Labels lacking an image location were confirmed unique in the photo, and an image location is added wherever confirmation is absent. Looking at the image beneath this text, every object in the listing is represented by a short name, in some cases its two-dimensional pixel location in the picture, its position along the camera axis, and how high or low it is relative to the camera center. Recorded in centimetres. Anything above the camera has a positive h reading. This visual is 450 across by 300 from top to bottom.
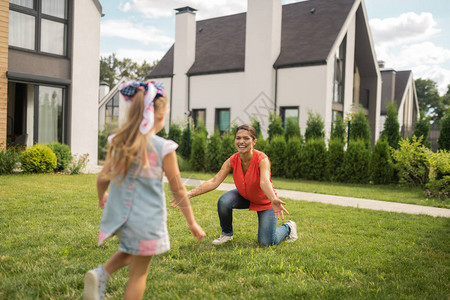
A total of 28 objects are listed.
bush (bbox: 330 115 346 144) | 1461 +31
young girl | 258 -31
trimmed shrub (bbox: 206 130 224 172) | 1606 -68
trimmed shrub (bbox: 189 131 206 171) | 1638 -72
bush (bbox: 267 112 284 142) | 1595 +41
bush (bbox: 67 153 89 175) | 1303 -114
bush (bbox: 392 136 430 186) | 1125 -57
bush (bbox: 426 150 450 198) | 976 -78
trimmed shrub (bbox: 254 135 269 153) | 1517 -28
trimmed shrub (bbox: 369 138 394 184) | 1291 -76
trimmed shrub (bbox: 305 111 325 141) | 1523 +37
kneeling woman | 489 -69
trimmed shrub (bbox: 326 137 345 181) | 1391 -67
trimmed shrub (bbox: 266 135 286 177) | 1490 -61
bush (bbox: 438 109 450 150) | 1266 +28
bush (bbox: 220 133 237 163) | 1573 -44
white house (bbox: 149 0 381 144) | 1972 +382
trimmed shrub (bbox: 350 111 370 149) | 1455 +44
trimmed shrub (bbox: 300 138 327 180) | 1420 -72
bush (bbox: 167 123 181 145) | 1809 +10
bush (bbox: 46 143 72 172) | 1303 -81
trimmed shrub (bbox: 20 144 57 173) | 1218 -90
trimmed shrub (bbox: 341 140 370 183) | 1343 -77
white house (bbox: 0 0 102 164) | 1345 +228
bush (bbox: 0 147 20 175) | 1191 -94
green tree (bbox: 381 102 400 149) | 1425 +40
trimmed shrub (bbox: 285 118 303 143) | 1555 +35
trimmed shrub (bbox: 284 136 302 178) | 1461 -71
